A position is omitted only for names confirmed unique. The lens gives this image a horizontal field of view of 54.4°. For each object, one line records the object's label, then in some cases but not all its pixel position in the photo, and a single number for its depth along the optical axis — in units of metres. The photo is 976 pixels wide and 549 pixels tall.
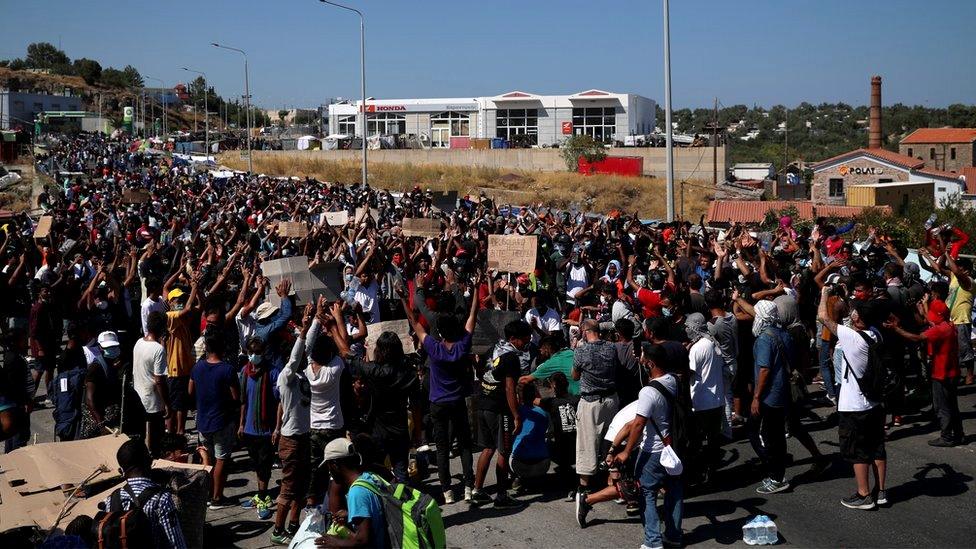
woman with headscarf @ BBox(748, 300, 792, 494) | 7.70
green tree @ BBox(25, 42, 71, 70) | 144.75
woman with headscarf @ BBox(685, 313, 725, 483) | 7.74
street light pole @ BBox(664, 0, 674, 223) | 18.75
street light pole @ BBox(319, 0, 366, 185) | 33.75
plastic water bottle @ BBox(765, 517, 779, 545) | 6.73
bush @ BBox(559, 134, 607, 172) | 60.62
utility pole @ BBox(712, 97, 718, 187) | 56.42
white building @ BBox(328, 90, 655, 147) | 74.31
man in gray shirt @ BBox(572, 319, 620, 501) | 7.38
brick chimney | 66.19
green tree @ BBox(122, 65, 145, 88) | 138.25
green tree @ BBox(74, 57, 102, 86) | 137.15
